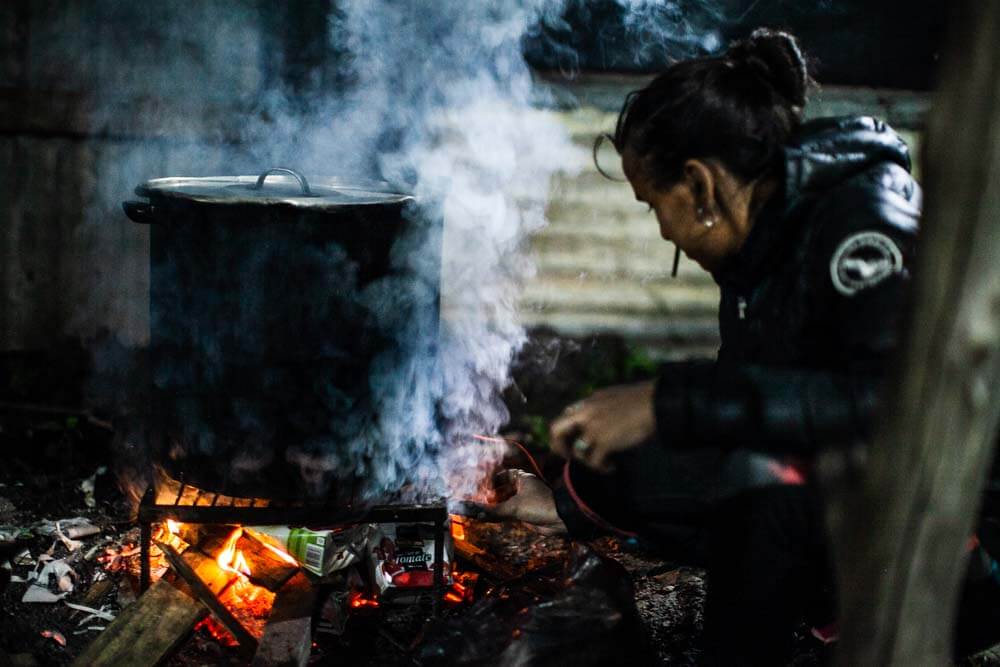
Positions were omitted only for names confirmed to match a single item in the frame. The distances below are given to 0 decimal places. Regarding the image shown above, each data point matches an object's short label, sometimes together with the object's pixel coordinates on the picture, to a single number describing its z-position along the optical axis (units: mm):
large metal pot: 3018
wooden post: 1509
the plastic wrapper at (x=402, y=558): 3311
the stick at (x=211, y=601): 3078
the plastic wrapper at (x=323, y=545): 3262
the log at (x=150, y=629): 2916
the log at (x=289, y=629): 2914
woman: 2338
